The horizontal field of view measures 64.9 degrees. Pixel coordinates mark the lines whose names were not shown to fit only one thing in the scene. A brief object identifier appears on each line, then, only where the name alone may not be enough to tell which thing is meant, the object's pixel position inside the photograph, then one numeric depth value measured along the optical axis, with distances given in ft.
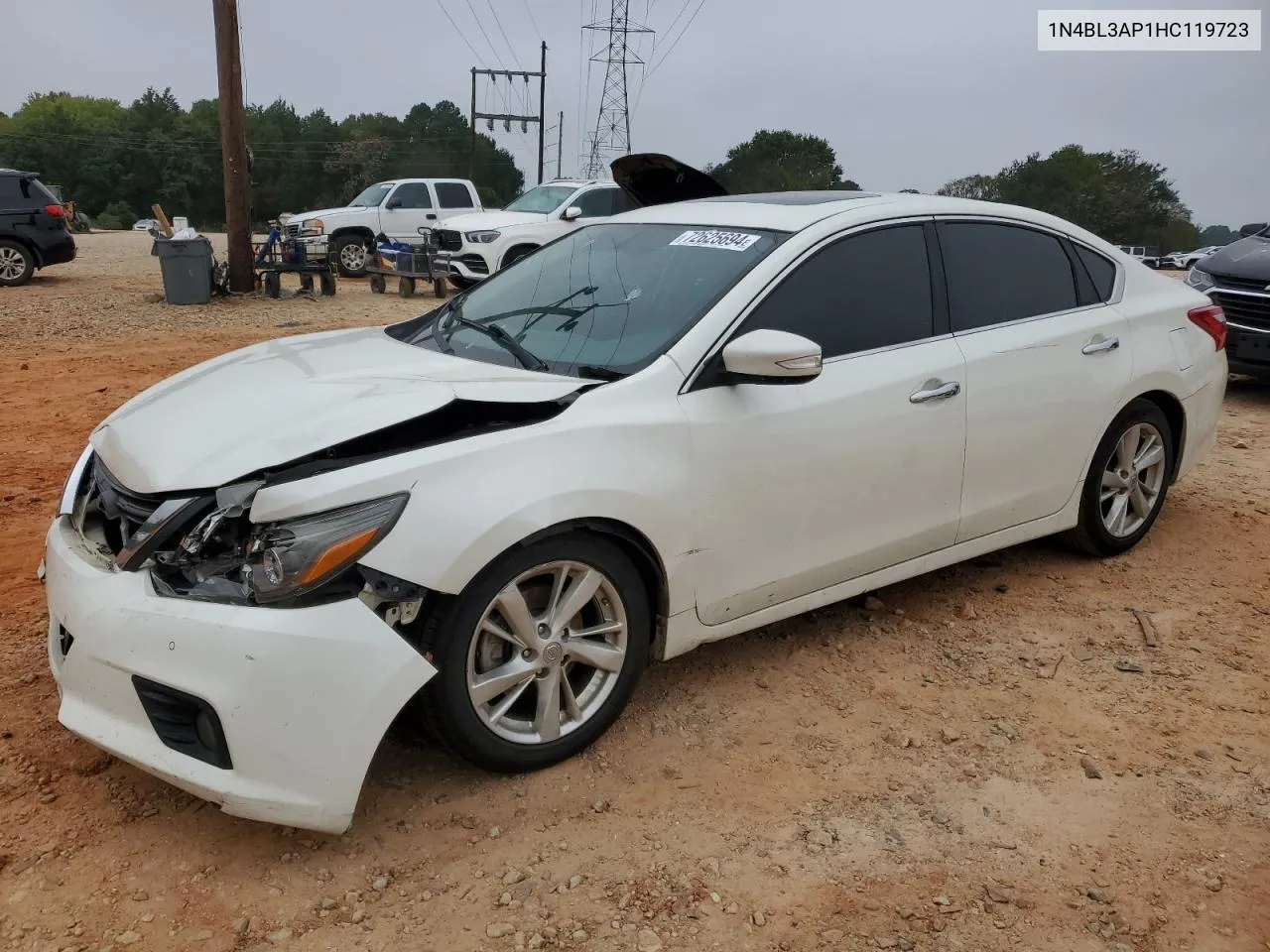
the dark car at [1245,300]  27.32
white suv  50.67
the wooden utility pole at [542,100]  173.54
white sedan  7.90
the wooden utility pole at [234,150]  46.60
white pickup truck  62.64
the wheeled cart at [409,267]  53.36
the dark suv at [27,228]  50.14
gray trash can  44.86
